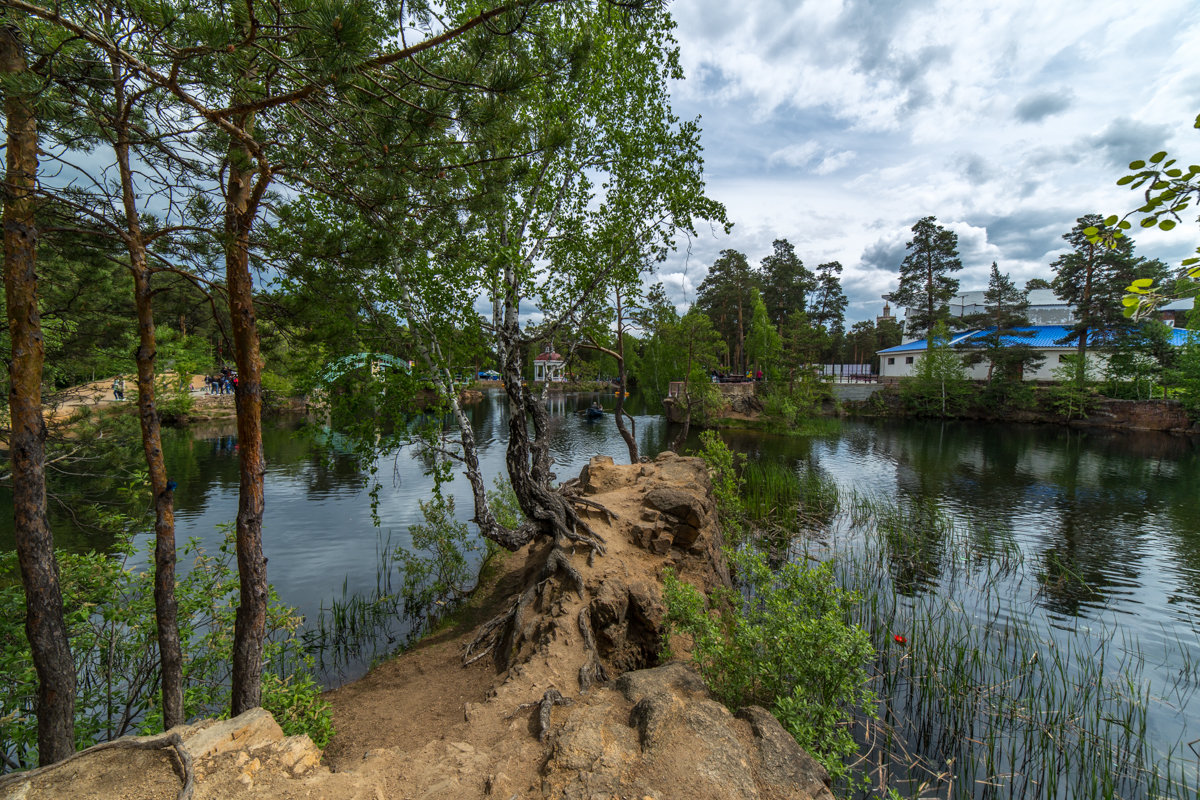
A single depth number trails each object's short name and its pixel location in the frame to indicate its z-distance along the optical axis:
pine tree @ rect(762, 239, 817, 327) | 56.44
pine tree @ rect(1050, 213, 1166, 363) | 34.84
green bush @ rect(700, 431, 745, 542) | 13.48
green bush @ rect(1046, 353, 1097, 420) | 37.31
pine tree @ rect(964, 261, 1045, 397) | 41.22
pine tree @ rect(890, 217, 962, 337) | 46.75
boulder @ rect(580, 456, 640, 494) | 12.08
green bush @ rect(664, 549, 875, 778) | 5.04
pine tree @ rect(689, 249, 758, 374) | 52.69
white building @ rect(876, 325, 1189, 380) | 42.44
